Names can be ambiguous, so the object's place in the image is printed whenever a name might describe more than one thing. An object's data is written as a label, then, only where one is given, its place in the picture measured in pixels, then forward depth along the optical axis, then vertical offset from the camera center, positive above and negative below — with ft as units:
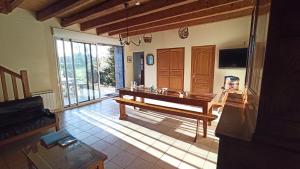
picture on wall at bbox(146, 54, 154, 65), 20.99 +1.81
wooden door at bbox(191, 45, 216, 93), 16.39 +0.38
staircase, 9.81 -0.65
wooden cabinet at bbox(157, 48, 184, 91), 18.71 +0.49
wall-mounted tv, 14.09 +1.33
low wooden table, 4.79 -2.94
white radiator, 12.73 -2.31
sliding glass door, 14.75 +0.57
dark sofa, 8.23 -2.93
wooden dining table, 9.09 -1.91
